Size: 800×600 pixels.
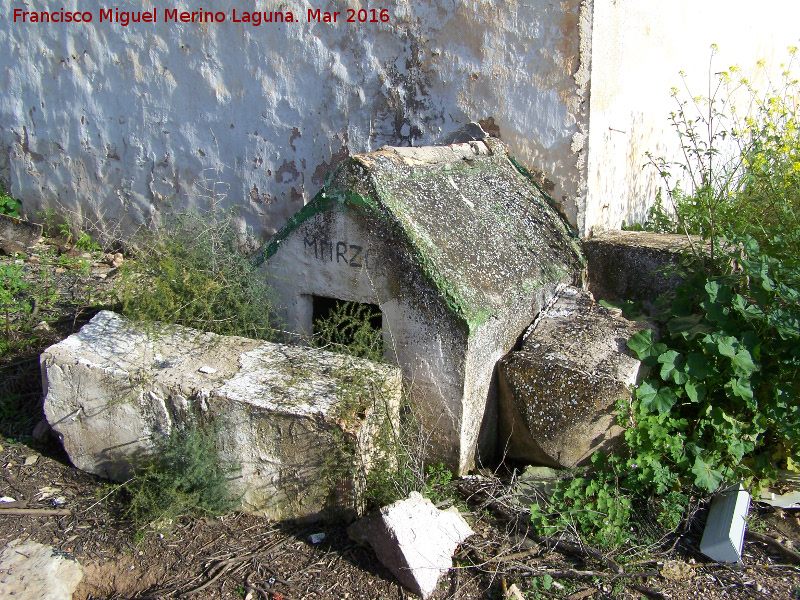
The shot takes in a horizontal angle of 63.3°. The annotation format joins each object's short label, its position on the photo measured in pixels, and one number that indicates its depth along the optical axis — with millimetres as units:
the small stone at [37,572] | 2471
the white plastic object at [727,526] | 2549
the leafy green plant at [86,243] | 5605
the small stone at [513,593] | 2379
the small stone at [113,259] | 5410
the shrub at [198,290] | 3330
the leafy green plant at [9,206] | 5910
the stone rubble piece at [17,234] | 5496
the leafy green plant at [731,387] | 2760
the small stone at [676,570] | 2488
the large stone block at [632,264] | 3582
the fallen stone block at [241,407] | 2648
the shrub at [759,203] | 3266
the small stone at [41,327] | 3928
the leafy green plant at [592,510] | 2611
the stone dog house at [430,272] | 2895
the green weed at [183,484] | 2703
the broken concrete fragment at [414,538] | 2432
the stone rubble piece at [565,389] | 2814
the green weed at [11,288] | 4041
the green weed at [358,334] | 3006
